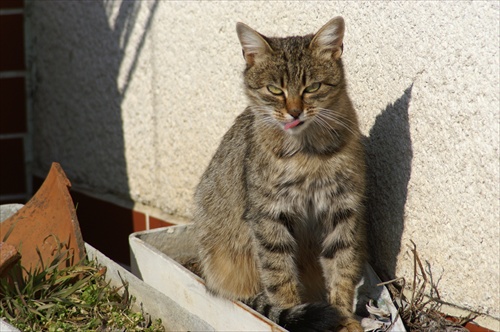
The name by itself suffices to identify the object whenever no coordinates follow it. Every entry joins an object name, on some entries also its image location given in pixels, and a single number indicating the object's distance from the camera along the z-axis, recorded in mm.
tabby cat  5836
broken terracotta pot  6801
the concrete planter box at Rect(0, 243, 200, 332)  5715
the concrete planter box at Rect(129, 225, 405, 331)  5945
